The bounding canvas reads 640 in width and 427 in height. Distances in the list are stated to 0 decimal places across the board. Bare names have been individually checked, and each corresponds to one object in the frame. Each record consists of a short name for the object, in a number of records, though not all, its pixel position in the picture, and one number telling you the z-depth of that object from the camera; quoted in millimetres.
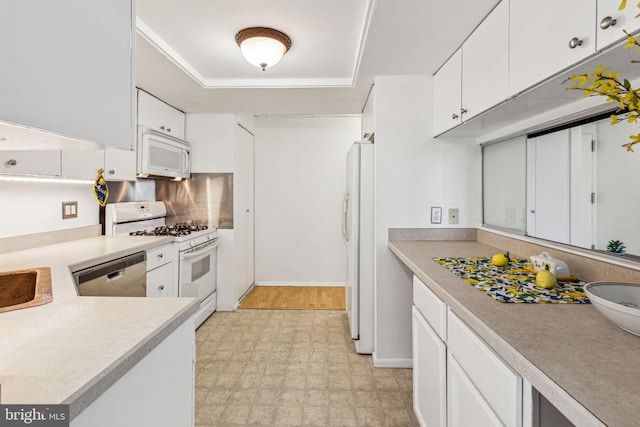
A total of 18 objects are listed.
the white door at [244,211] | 3629
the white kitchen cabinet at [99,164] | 2115
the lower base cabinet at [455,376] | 845
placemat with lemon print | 1139
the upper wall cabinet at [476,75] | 1440
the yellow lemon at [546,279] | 1256
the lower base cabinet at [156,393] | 674
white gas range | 2754
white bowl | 802
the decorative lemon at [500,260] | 1619
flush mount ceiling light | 2001
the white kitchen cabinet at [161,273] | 2414
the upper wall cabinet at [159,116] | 2779
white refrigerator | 2514
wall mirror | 1218
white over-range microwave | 2719
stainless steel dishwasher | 1761
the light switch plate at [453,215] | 2406
